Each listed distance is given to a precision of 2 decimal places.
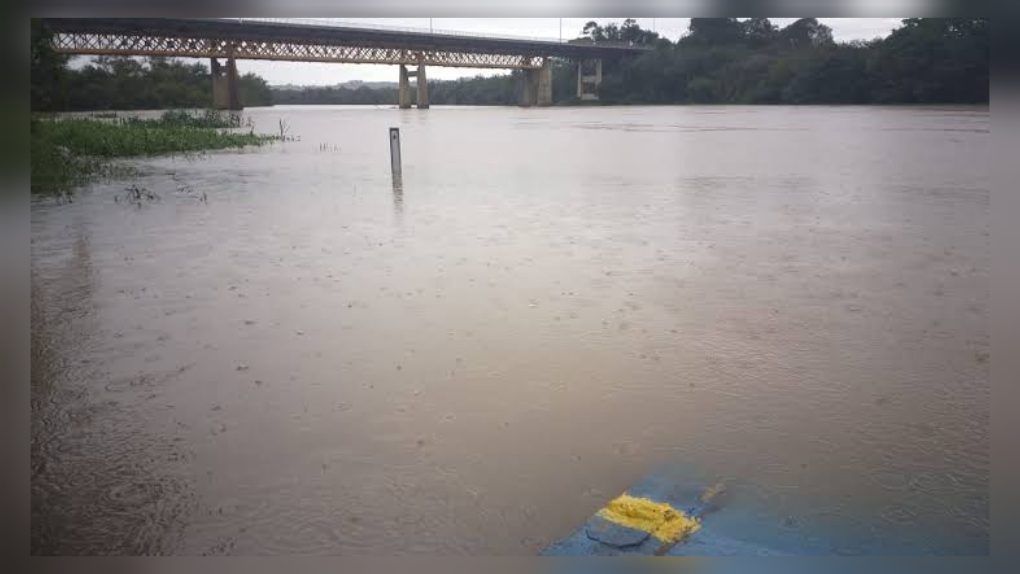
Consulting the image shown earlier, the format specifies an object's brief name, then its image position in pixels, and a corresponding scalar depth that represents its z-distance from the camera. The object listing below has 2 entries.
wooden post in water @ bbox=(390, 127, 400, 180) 14.73
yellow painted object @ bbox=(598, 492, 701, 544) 2.96
